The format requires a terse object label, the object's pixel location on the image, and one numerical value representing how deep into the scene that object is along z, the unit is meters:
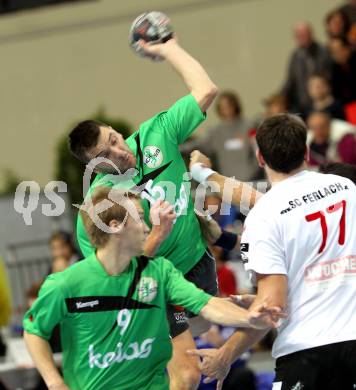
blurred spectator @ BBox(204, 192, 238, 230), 9.59
